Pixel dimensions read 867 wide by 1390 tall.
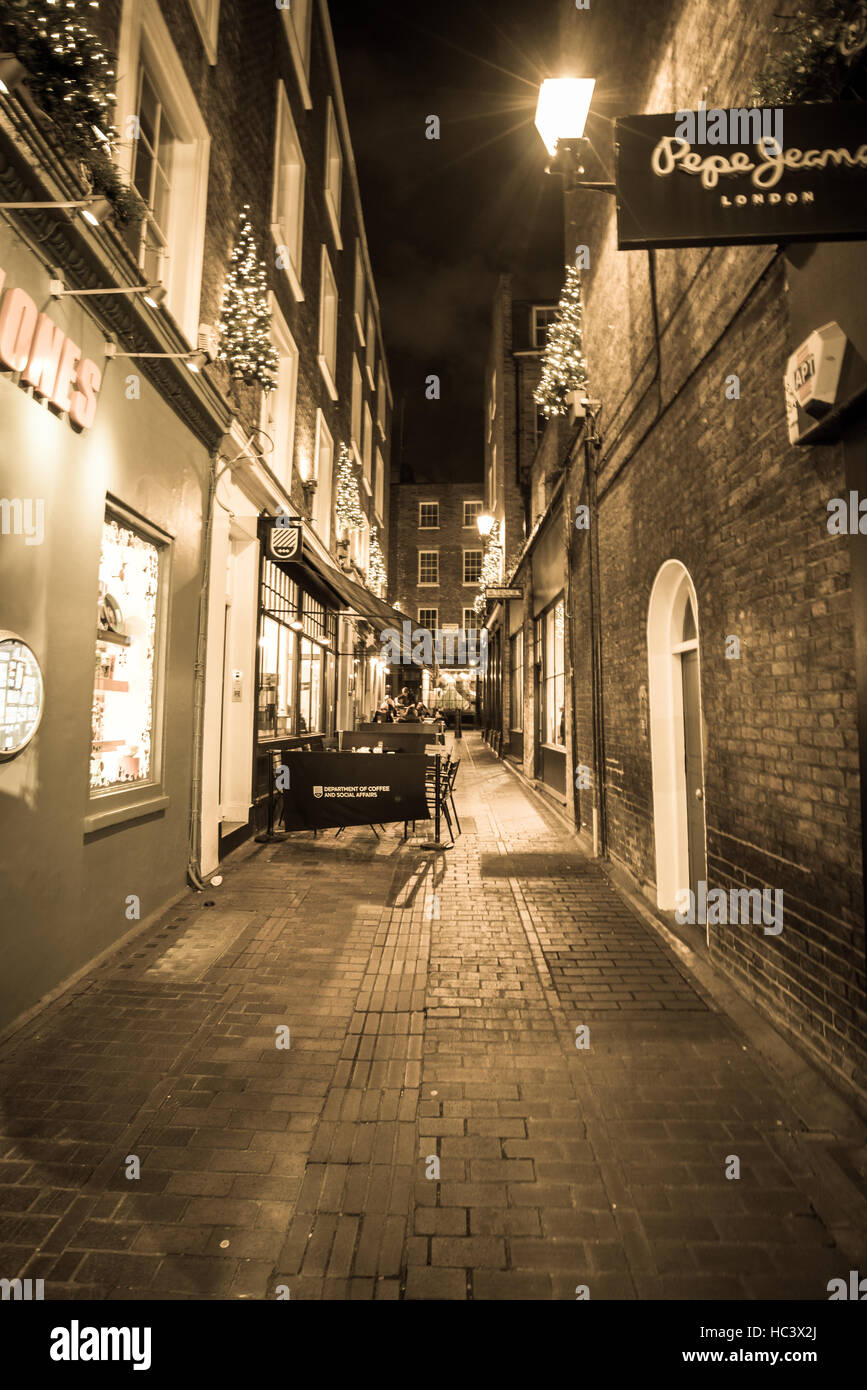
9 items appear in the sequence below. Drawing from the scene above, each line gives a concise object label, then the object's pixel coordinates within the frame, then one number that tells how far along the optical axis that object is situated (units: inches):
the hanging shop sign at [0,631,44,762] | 141.1
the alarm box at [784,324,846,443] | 118.1
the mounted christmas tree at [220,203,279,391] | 285.6
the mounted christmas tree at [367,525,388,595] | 885.8
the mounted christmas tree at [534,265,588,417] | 349.1
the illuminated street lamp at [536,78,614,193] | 183.5
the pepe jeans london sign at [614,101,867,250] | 101.1
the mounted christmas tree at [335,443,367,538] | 648.4
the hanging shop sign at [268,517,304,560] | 359.6
